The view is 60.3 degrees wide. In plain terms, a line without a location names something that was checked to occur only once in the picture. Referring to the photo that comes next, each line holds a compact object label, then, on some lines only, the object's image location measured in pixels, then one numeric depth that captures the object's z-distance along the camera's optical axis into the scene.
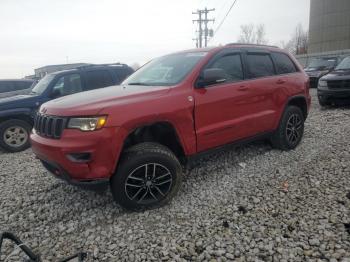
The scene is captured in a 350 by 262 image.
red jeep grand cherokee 3.17
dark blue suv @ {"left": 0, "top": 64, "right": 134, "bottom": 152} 6.77
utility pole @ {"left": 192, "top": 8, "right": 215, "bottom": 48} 37.06
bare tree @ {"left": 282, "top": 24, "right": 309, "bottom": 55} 71.25
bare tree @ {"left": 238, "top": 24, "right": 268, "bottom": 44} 66.82
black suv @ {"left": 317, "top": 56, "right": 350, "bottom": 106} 9.09
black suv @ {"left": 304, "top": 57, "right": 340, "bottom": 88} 15.70
